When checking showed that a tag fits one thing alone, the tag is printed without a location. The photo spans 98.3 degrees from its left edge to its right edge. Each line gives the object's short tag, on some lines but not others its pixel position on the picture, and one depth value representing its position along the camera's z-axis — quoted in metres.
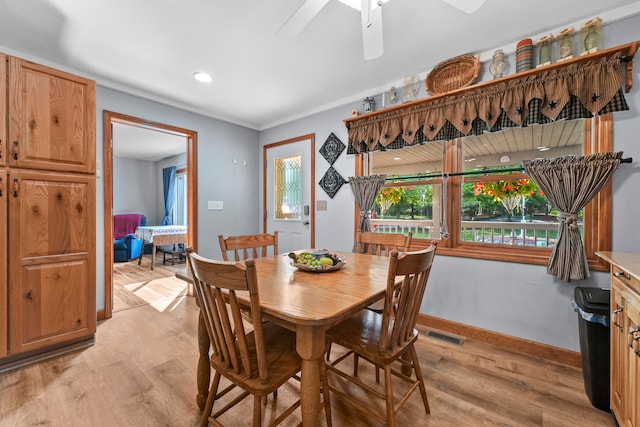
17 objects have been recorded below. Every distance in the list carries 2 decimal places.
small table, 4.98
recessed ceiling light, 2.61
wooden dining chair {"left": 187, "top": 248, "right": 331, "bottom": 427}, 0.97
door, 3.56
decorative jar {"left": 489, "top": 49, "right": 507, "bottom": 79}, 2.17
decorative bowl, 1.60
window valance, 1.76
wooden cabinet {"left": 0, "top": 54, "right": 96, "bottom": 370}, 1.85
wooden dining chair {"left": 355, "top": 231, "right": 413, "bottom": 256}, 2.18
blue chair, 5.59
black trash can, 1.51
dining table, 1.03
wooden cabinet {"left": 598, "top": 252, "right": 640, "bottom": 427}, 1.11
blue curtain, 6.67
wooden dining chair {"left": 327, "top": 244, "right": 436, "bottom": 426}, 1.14
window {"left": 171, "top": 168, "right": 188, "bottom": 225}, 6.53
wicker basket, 2.28
